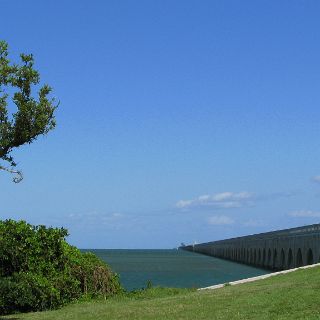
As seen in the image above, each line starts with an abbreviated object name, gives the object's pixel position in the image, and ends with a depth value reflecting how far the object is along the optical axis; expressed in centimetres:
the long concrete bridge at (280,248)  7431
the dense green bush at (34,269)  2811
